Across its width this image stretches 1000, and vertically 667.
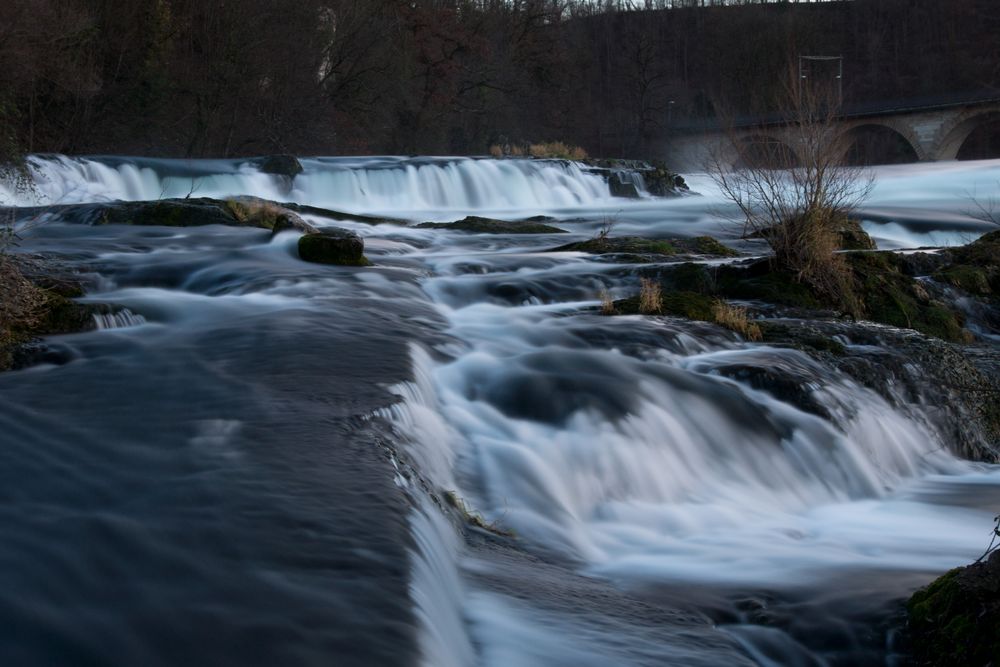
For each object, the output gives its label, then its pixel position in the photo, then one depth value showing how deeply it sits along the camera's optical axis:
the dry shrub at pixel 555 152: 38.18
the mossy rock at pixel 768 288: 11.22
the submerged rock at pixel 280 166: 25.11
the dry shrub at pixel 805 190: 11.42
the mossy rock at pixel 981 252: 13.35
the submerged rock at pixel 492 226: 18.17
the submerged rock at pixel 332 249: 12.36
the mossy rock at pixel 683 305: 10.37
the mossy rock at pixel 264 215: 13.70
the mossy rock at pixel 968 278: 12.58
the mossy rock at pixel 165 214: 15.16
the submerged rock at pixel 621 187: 31.58
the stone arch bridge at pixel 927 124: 59.31
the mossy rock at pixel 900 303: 11.33
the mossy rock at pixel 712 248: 14.99
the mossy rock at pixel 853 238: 14.02
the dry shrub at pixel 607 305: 10.41
